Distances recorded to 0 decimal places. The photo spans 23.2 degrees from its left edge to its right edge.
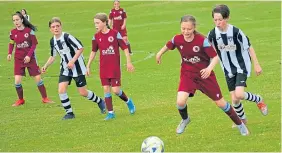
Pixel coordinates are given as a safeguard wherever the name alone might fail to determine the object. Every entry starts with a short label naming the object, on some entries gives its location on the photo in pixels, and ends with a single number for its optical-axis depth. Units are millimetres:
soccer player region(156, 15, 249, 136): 10914
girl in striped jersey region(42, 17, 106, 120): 13938
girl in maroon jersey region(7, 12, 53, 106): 16547
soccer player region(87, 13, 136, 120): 13477
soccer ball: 8805
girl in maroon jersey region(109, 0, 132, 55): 28672
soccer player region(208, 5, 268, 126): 11039
